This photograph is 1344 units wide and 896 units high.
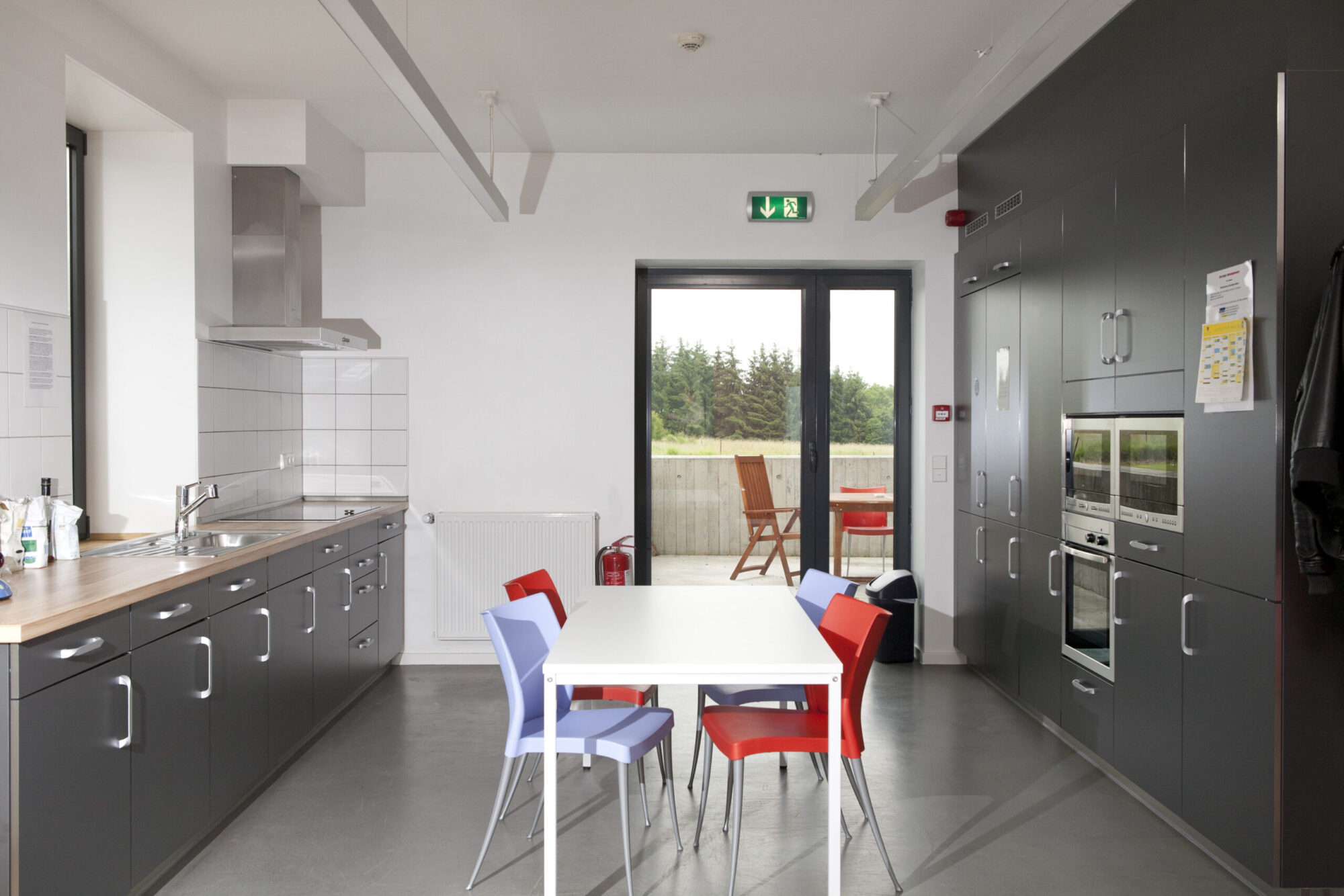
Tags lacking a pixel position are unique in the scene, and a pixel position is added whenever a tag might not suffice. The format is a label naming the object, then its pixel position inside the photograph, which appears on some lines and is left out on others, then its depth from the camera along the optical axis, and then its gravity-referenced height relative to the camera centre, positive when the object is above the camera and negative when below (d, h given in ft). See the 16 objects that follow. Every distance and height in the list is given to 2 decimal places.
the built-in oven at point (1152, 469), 9.70 -0.33
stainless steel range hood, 14.34 +3.17
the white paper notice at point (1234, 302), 8.39 +1.39
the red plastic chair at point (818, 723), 8.68 -2.98
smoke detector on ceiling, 11.99 +5.60
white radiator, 17.24 -2.20
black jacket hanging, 7.46 -0.08
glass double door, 18.30 +0.43
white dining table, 7.90 -2.02
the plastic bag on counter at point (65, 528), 9.70 -0.92
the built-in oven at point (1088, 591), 11.16 -2.03
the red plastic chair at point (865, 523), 18.51 -1.72
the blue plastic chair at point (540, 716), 8.69 -2.95
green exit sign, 17.19 +4.65
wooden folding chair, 18.44 -1.29
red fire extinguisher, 16.99 -2.40
